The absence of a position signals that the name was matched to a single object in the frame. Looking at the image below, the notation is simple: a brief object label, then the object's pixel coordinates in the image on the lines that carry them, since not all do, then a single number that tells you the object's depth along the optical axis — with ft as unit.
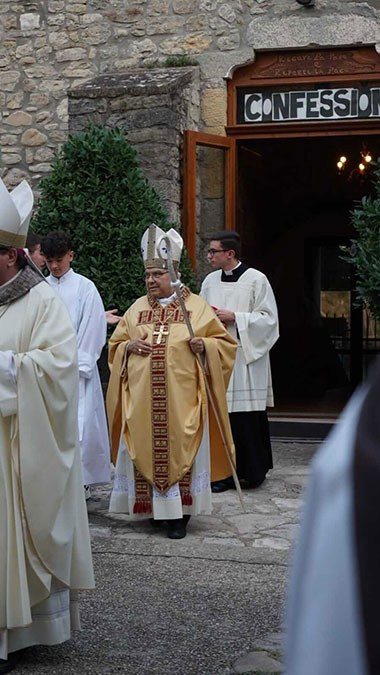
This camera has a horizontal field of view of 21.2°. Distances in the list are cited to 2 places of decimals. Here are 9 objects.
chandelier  43.14
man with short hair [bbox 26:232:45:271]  23.35
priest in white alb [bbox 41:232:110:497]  22.04
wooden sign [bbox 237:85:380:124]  31.86
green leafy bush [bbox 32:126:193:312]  28.71
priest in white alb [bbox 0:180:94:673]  12.08
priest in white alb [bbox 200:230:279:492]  24.68
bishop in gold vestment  19.24
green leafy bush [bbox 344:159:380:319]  24.67
